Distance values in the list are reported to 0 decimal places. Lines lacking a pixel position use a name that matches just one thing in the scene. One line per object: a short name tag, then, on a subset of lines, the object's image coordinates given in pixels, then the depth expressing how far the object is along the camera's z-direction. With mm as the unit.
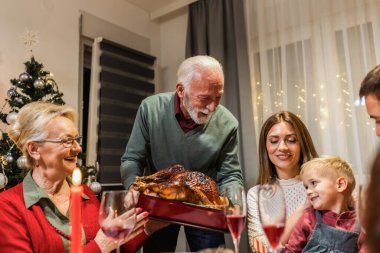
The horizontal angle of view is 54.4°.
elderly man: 1651
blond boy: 1241
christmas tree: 2373
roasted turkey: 1247
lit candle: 733
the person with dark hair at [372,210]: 319
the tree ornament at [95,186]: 2686
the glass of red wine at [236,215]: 874
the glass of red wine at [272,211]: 809
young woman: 1843
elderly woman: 1224
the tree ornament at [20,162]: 2233
